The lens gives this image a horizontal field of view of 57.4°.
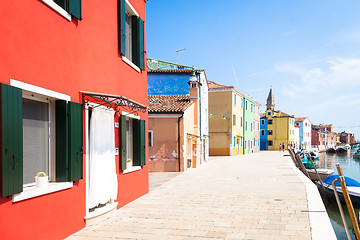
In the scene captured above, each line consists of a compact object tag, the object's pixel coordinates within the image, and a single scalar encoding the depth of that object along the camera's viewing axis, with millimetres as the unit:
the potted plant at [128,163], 8882
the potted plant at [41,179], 5020
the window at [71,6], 5562
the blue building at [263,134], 66625
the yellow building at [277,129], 65250
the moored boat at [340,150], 78938
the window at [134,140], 9297
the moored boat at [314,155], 52388
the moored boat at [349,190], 11789
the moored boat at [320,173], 19070
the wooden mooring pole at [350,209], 5246
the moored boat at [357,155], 58956
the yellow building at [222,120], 38906
